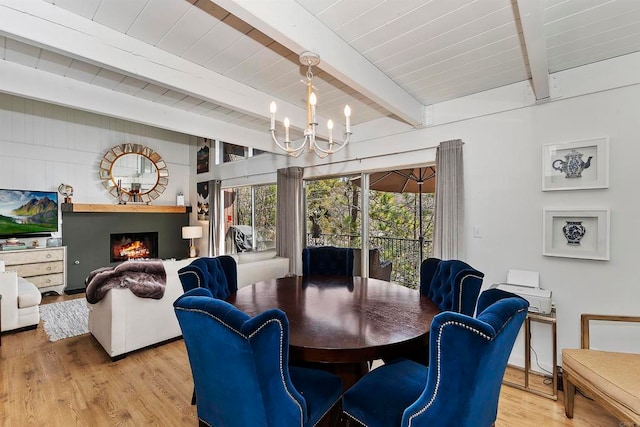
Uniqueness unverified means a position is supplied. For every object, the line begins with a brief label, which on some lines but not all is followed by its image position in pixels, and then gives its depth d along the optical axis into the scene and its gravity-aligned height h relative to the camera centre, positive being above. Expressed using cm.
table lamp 617 -40
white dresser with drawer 446 -82
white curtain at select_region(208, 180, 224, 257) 620 -3
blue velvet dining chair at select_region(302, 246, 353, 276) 312 -52
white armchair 319 -101
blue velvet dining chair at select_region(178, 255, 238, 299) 199 -45
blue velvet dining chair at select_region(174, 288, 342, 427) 103 -56
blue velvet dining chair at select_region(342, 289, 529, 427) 99 -56
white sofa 270 -103
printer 228 -64
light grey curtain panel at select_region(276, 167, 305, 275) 449 -10
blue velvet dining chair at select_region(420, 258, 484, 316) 188 -50
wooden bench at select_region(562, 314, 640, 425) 152 -93
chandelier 179 +65
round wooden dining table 129 -58
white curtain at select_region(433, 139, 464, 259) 295 +11
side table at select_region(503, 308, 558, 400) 222 -105
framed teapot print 231 +39
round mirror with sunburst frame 578 +81
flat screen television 470 -1
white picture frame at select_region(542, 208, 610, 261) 231 -17
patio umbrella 379 +42
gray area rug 334 -134
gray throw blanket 276 -64
